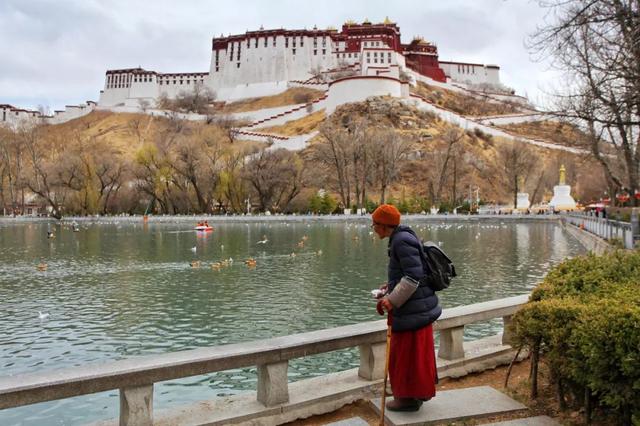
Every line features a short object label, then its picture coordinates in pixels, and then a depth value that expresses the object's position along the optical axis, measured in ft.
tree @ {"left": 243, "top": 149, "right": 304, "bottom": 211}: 233.76
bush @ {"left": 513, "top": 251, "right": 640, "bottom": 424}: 11.21
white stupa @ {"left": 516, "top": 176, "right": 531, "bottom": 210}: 240.73
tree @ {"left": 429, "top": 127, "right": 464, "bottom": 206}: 245.24
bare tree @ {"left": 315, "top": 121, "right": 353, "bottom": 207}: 243.62
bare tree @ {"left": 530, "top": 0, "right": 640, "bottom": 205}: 29.60
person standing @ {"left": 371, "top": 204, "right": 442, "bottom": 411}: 14.28
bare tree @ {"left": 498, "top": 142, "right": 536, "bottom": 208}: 245.45
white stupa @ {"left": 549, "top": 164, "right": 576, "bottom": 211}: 205.36
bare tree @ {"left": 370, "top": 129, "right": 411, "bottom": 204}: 239.30
